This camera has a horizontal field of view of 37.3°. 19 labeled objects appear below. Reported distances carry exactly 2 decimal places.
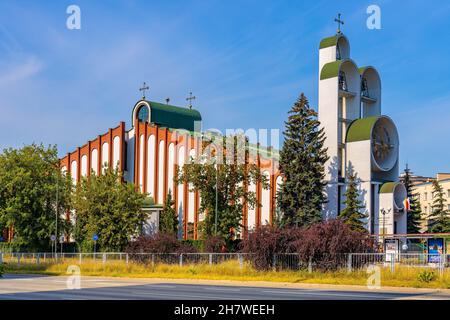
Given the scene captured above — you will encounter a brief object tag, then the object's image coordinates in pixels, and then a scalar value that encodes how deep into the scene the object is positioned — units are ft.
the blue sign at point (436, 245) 123.85
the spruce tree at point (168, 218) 221.05
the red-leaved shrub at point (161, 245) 139.95
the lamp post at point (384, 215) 201.16
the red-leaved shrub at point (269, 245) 114.62
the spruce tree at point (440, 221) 253.44
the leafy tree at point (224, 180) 193.42
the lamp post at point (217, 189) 188.70
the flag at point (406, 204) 205.73
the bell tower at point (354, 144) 205.16
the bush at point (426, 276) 90.15
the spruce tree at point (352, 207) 194.08
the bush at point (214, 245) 146.41
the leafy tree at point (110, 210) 189.37
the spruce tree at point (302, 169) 193.16
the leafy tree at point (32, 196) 203.41
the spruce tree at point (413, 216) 249.96
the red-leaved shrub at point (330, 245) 105.40
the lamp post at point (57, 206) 200.16
